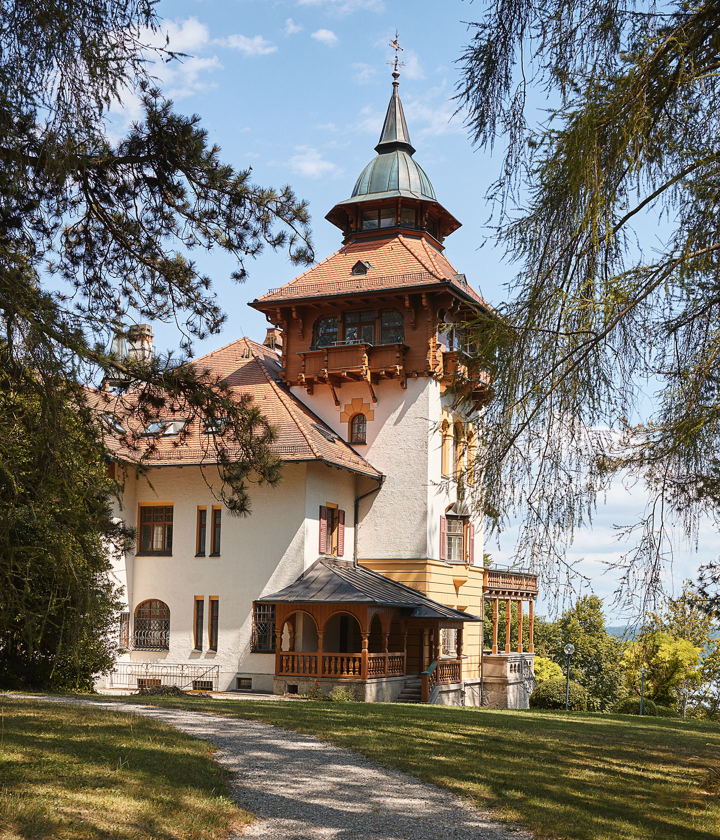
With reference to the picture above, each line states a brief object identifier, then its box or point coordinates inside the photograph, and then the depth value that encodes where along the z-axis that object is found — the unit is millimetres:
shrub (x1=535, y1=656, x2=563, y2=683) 56481
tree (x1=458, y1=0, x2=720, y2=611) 5750
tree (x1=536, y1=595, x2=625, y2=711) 57188
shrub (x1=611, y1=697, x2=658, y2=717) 32625
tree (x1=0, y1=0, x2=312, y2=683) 6938
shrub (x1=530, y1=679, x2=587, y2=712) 34625
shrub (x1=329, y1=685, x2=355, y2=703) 23781
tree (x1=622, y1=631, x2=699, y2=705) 29141
